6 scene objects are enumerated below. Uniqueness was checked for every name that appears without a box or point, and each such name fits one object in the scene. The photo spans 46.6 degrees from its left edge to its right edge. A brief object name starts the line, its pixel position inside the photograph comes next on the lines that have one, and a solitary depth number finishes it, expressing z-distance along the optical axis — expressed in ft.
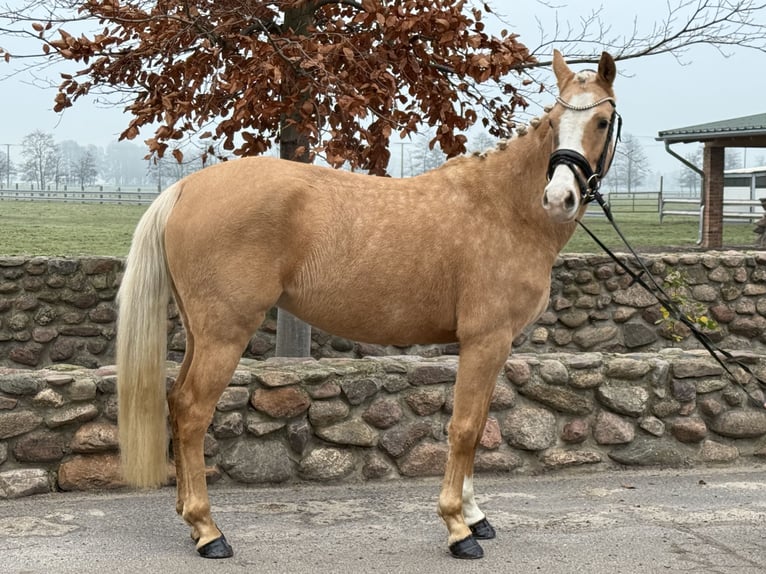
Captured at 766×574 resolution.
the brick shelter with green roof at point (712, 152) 59.62
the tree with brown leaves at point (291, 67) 19.24
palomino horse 12.39
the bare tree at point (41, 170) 146.72
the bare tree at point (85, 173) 158.81
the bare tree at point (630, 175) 209.03
